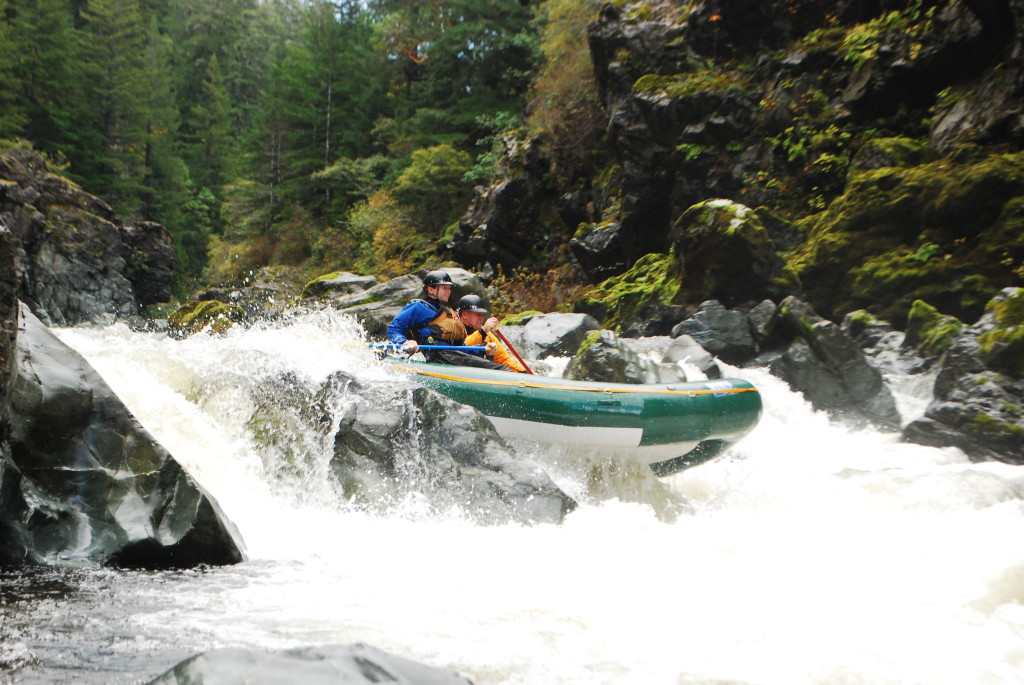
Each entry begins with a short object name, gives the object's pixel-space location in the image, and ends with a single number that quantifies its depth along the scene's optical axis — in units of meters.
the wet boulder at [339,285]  17.66
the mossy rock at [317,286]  17.92
